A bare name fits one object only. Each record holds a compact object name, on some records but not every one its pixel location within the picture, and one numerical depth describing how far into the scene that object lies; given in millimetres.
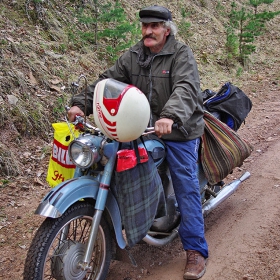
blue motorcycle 2582
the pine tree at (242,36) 11633
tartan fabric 2891
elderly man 3248
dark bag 4150
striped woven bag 3807
